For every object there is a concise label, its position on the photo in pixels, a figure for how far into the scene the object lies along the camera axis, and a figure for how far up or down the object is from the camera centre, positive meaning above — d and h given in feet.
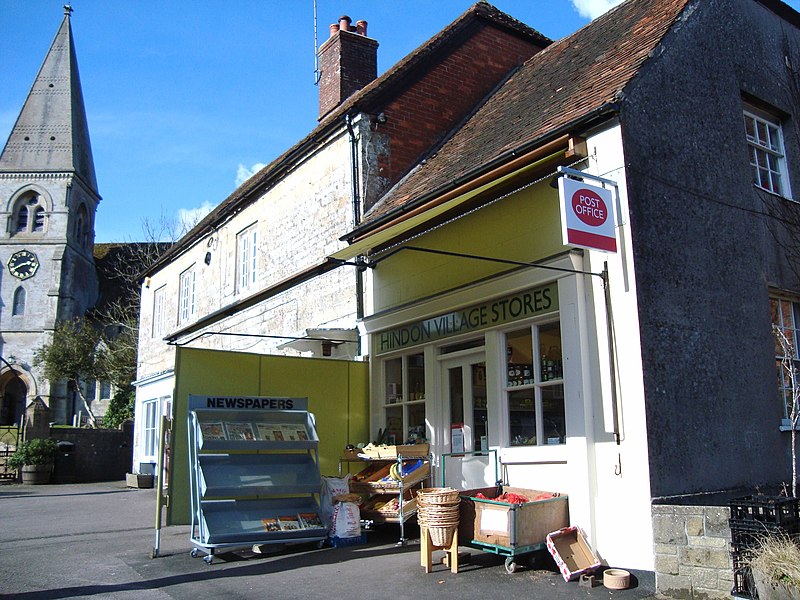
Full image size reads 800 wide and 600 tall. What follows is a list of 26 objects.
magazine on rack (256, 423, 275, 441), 30.27 +0.51
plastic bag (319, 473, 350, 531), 30.07 -2.12
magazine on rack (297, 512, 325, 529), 29.00 -3.16
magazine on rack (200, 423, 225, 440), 28.86 +0.53
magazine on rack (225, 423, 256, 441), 29.58 +0.52
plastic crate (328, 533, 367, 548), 29.50 -4.08
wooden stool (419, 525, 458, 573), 24.12 -3.70
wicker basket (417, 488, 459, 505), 24.13 -1.92
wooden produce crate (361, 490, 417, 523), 29.99 -2.83
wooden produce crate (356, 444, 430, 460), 31.40 -0.49
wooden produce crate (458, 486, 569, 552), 23.00 -2.73
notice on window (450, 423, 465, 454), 31.37 +0.03
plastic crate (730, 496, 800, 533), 18.78 -2.11
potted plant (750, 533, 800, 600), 16.97 -3.27
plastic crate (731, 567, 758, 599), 18.30 -3.84
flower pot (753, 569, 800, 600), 16.84 -3.70
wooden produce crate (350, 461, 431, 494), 30.73 -1.77
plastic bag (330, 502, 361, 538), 29.60 -3.20
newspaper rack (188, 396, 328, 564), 27.43 -1.45
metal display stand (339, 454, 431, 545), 29.84 -2.14
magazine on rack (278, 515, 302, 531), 28.37 -3.15
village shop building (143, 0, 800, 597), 22.94 +5.53
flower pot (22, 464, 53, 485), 83.66 -3.00
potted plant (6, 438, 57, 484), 83.76 -1.35
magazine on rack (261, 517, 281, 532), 27.86 -3.14
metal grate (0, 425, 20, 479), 106.99 +1.93
